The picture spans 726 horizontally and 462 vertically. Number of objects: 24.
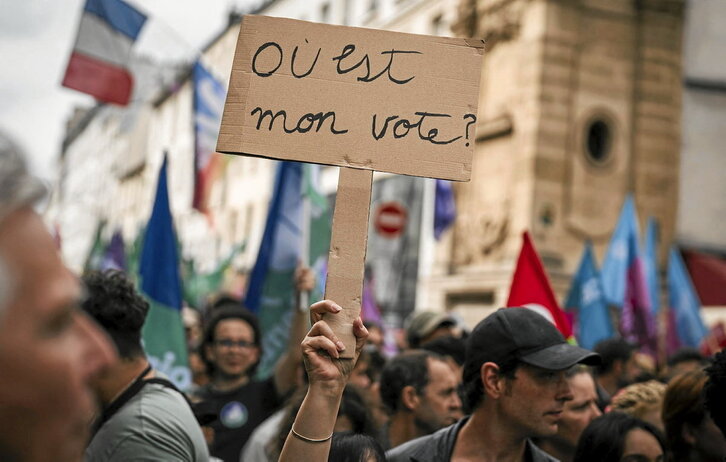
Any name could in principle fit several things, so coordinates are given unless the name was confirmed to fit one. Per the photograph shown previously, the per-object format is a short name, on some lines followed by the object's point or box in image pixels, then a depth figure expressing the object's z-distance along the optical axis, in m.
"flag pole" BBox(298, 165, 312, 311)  7.80
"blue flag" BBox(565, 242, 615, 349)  9.53
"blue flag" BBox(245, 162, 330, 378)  7.16
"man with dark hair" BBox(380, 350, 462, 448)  4.82
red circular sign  20.64
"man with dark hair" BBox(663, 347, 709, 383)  8.05
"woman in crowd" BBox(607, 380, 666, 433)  4.60
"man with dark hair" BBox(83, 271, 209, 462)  2.91
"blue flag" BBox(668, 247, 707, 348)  11.04
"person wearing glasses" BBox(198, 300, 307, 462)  5.23
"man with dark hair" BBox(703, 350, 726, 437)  2.99
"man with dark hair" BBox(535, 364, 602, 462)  4.66
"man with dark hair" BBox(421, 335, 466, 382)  5.94
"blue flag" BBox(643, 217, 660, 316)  11.78
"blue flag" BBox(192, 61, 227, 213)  9.87
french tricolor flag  9.67
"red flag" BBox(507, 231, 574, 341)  5.91
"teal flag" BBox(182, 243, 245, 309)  15.44
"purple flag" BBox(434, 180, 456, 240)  14.72
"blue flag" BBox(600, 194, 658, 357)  10.69
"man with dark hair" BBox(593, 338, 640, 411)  7.58
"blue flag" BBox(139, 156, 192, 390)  5.54
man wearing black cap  3.22
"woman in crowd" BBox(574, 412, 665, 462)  3.91
